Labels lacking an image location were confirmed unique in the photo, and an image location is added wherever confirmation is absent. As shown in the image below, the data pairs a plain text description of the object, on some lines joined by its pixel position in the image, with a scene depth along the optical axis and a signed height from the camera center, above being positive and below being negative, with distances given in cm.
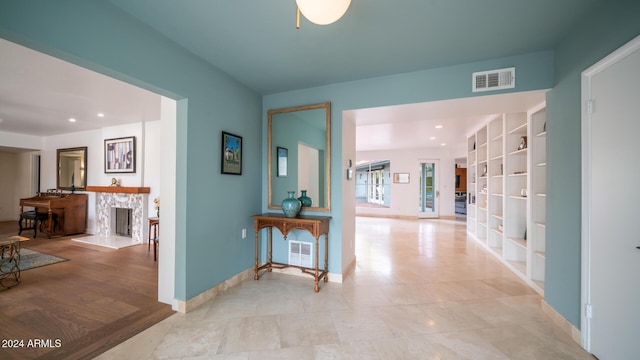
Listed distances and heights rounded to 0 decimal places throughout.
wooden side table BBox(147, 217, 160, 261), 367 -85
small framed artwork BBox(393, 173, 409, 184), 848 +13
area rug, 334 -125
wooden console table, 270 -56
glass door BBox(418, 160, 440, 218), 839 -27
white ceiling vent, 230 +105
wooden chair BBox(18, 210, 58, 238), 512 -84
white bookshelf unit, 292 -14
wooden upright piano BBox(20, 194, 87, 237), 504 -70
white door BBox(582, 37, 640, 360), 144 -16
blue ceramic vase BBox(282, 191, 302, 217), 290 -32
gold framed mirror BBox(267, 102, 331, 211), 302 +39
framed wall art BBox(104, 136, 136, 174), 493 +55
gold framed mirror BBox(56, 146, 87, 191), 563 +27
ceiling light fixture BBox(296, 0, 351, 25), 108 +83
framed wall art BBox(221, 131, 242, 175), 267 +32
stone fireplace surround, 479 -55
